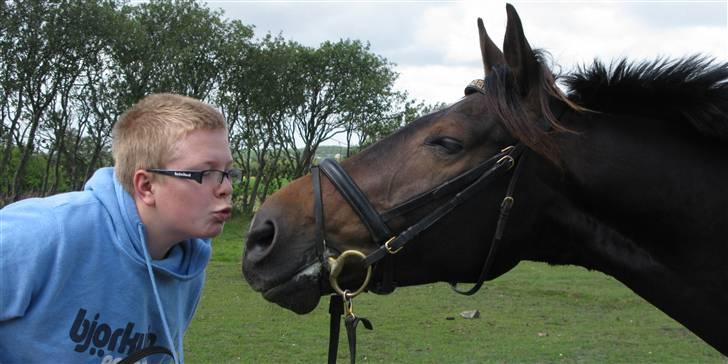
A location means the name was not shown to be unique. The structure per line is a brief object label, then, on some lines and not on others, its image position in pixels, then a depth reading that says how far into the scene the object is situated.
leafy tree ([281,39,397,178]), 34.09
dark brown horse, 2.79
